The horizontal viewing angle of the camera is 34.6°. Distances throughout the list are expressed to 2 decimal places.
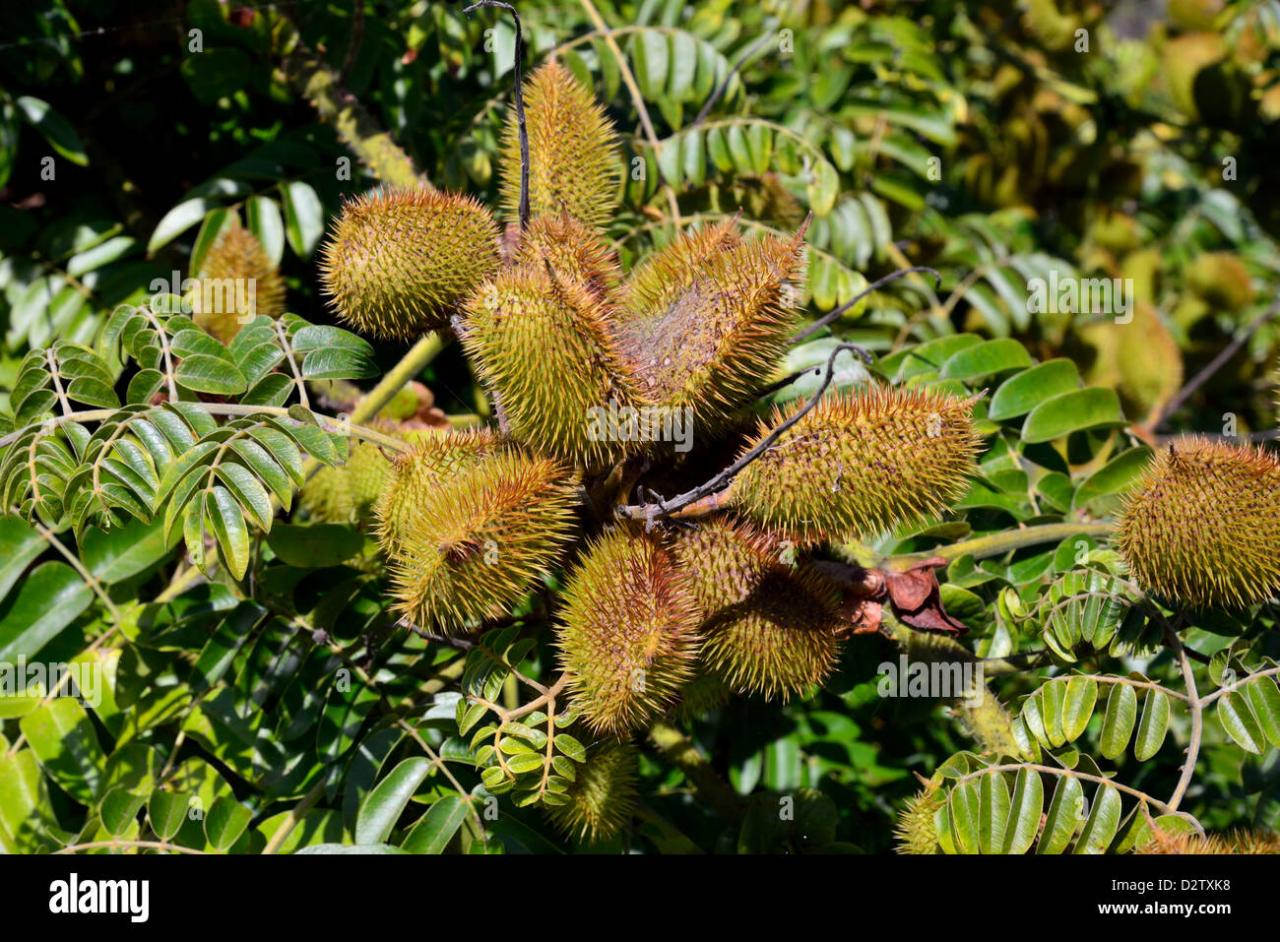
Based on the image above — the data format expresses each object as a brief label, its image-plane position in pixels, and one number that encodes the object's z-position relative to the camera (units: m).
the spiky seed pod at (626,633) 0.56
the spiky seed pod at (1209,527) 0.58
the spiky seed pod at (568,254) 0.58
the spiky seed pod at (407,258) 0.59
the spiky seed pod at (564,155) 0.63
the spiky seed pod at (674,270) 0.59
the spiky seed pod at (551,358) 0.56
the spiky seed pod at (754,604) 0.58
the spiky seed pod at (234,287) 0.70
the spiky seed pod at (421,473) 0.58
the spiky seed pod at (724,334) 0.57
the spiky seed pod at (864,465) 0.56
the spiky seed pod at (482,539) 0.56
